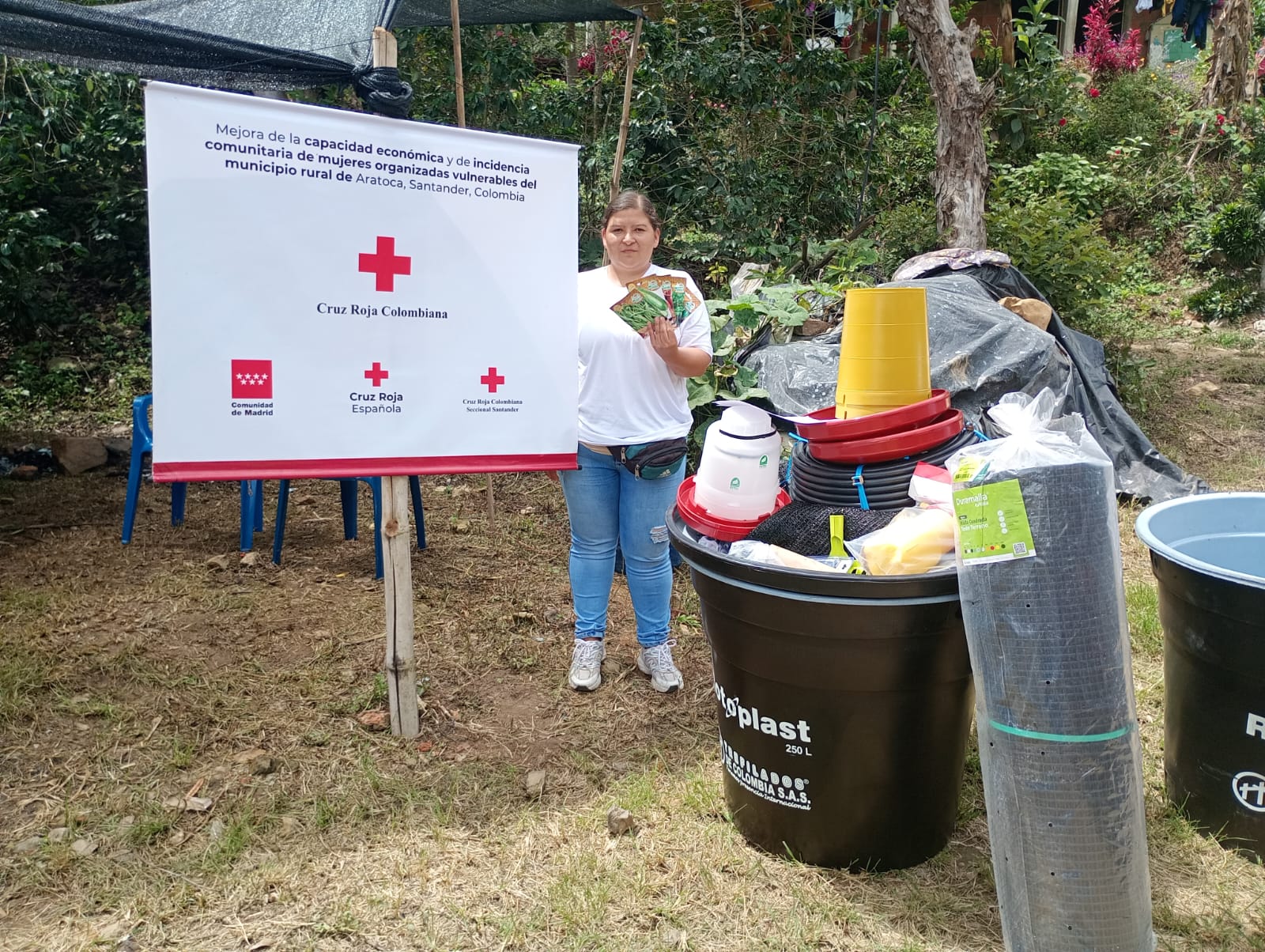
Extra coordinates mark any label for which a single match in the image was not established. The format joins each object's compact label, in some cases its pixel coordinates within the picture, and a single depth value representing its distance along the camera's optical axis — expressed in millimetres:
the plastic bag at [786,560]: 2041
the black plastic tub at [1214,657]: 2115
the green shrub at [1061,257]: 6316
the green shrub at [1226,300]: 8984
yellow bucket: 2367
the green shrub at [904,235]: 6699
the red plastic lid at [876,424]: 2207
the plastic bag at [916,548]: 1959
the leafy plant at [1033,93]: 9312
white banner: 2291
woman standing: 2746
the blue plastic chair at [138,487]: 4398
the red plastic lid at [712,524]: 2314
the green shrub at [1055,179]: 8773
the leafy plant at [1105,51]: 11852
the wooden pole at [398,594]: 2666
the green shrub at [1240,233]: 9094
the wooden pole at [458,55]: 3595
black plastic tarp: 4582
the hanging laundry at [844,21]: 7160
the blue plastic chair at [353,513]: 4090
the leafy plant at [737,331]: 4484
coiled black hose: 2209
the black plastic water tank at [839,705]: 1963
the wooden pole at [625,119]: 3946
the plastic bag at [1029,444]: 1774
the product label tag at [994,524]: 1749
